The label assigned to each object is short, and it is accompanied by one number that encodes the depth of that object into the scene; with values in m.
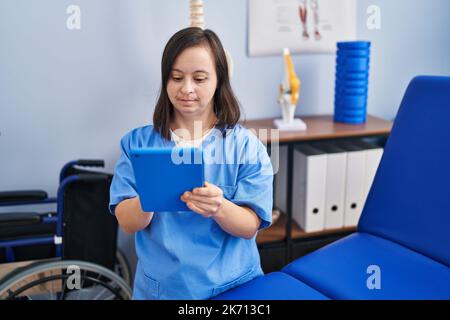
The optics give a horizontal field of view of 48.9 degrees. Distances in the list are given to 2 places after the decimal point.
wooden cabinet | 1.90
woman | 1.12
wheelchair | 1.50
